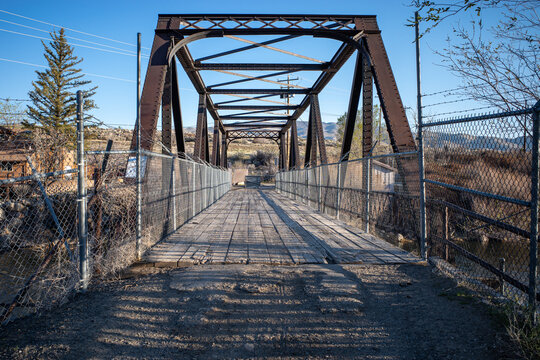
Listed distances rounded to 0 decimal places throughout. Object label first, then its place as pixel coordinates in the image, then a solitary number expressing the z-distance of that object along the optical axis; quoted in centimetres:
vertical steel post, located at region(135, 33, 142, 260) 490
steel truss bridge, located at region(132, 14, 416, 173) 845
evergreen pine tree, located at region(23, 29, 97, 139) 4059
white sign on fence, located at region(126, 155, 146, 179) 530
